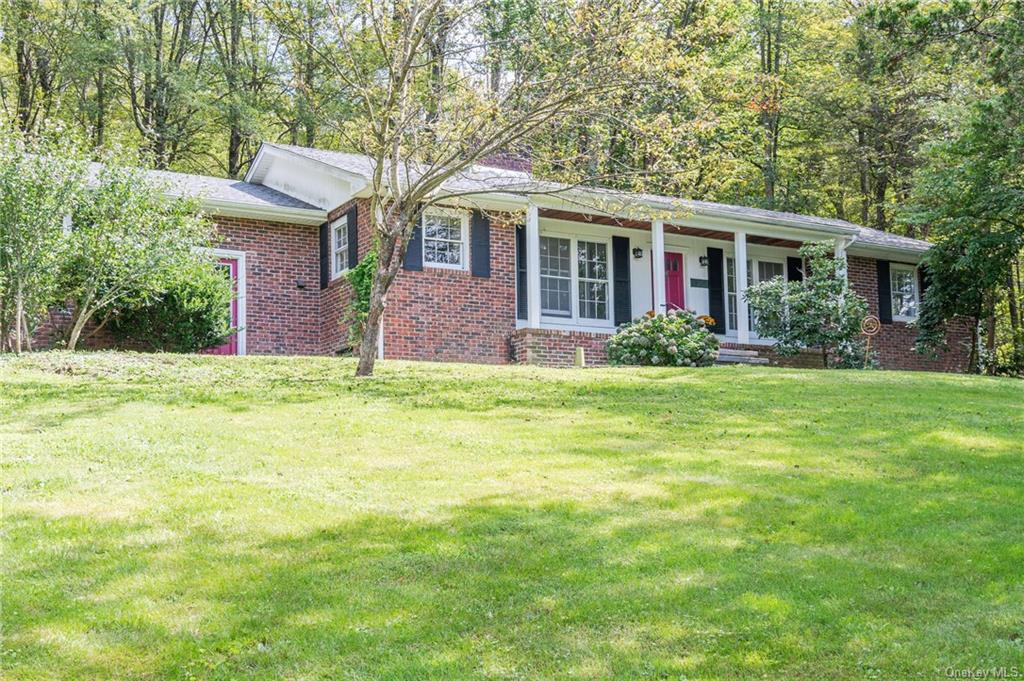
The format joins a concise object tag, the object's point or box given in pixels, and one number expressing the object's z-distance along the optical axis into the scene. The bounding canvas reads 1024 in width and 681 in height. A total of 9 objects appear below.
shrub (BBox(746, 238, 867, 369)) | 18.52
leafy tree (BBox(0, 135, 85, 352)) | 13.02
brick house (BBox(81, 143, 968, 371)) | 16.98
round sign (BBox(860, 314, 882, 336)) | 19.02
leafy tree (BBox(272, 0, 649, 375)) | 12.03
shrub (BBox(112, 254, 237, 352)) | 15.59
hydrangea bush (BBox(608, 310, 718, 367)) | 15.79
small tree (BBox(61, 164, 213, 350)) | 14.22
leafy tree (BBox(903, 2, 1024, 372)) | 14.97
